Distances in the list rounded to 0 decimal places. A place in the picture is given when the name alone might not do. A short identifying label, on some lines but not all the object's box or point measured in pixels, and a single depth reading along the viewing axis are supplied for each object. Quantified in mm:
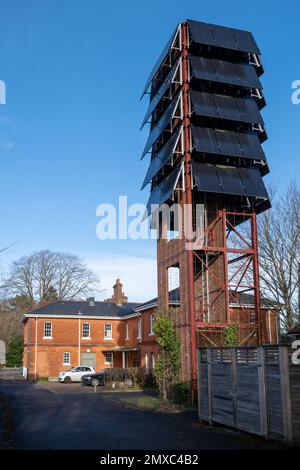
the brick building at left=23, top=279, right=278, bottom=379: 48000
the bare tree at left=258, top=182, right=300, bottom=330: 29281
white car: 44469
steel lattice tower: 25031
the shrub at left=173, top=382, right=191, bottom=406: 23241
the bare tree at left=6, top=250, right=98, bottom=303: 71312
